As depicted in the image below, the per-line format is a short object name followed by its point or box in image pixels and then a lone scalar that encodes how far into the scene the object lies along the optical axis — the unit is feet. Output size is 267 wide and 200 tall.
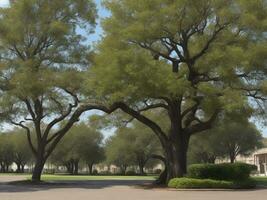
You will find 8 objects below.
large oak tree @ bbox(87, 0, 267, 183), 97.19
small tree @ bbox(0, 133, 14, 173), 326.05
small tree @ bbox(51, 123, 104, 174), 307.13
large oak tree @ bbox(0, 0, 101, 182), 125.39
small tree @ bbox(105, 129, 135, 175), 302.37
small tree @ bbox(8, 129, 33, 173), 324.60
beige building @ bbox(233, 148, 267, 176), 358.29
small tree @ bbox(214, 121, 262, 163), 250.16
